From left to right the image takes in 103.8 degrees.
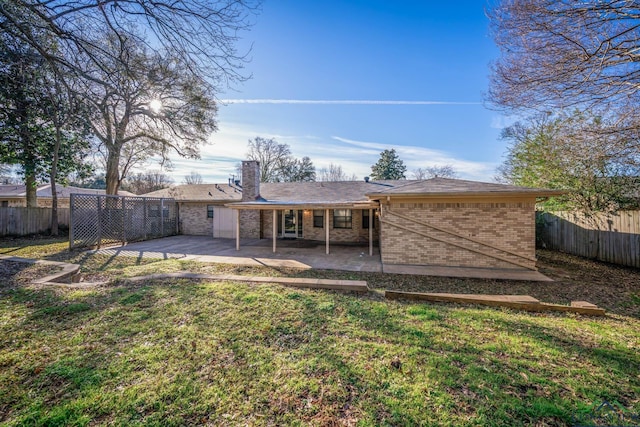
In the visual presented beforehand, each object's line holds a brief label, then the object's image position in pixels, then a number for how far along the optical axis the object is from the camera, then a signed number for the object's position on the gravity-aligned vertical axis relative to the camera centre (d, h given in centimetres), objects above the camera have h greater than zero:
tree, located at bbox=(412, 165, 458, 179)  3259 +514
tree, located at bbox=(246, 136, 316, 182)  2908 +616
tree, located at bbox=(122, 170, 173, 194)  3481 +415
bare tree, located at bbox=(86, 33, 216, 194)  477 +294
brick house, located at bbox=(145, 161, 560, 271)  779 -42
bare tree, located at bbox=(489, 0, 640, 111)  470 +324
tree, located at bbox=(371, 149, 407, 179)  2839 +511
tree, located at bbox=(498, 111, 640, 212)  697 +173
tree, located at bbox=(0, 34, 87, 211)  452 +265
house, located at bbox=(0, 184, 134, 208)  1933 +142
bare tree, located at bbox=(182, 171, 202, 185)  4378 +598
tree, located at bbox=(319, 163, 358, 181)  3797 +576
